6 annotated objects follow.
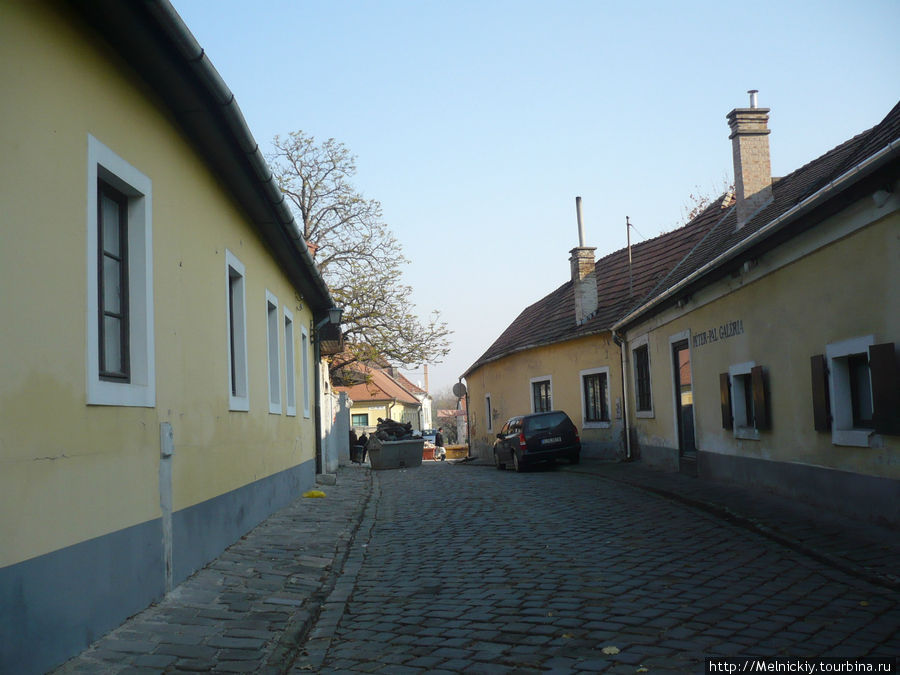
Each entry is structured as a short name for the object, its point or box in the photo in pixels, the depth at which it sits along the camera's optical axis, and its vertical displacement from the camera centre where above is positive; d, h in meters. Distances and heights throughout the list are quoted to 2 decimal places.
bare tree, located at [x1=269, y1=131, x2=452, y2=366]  37.09 +5.70
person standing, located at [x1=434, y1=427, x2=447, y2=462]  48.38 -2.07
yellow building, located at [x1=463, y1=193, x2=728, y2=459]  25.00 +2.11
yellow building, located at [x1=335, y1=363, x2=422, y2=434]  66.69 +1.09
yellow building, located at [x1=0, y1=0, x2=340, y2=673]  4.66 +0.79
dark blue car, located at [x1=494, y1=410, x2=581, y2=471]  23.20 -0.76
